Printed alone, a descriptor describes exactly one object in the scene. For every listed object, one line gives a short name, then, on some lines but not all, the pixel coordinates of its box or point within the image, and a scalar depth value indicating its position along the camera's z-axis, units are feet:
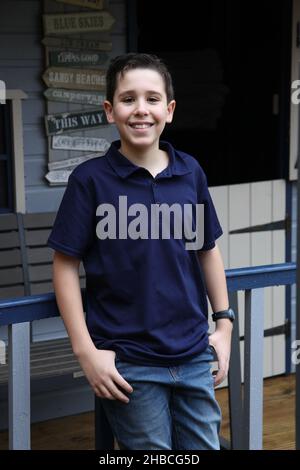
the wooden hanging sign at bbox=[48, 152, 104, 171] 15.96
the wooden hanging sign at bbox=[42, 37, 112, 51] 15.55
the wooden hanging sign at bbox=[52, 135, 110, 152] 15.98
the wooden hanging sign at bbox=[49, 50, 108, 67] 15.66
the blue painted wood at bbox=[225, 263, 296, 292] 10.30
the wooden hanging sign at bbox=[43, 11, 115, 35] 15.47
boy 8.06
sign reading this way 15.88
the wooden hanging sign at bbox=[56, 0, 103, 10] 15.64
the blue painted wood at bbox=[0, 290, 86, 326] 8.82
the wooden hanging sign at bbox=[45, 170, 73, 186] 15.89
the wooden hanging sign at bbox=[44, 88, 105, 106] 15.76
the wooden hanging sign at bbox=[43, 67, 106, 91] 15.67
